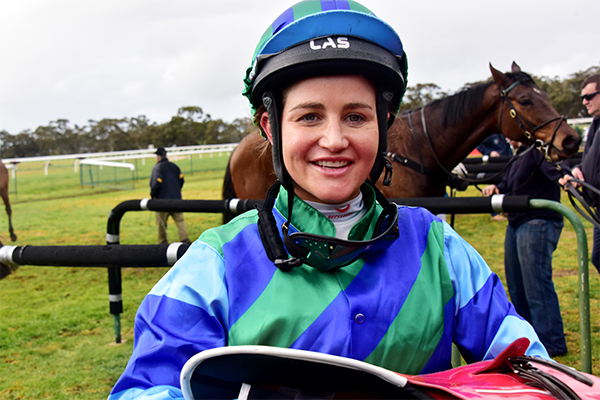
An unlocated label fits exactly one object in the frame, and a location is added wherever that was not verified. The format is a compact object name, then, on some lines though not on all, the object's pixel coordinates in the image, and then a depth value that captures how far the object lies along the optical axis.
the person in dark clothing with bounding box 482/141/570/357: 3.38
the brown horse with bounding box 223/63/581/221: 3.97
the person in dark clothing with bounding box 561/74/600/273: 3.50
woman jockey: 0.94
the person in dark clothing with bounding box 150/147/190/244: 7.18
